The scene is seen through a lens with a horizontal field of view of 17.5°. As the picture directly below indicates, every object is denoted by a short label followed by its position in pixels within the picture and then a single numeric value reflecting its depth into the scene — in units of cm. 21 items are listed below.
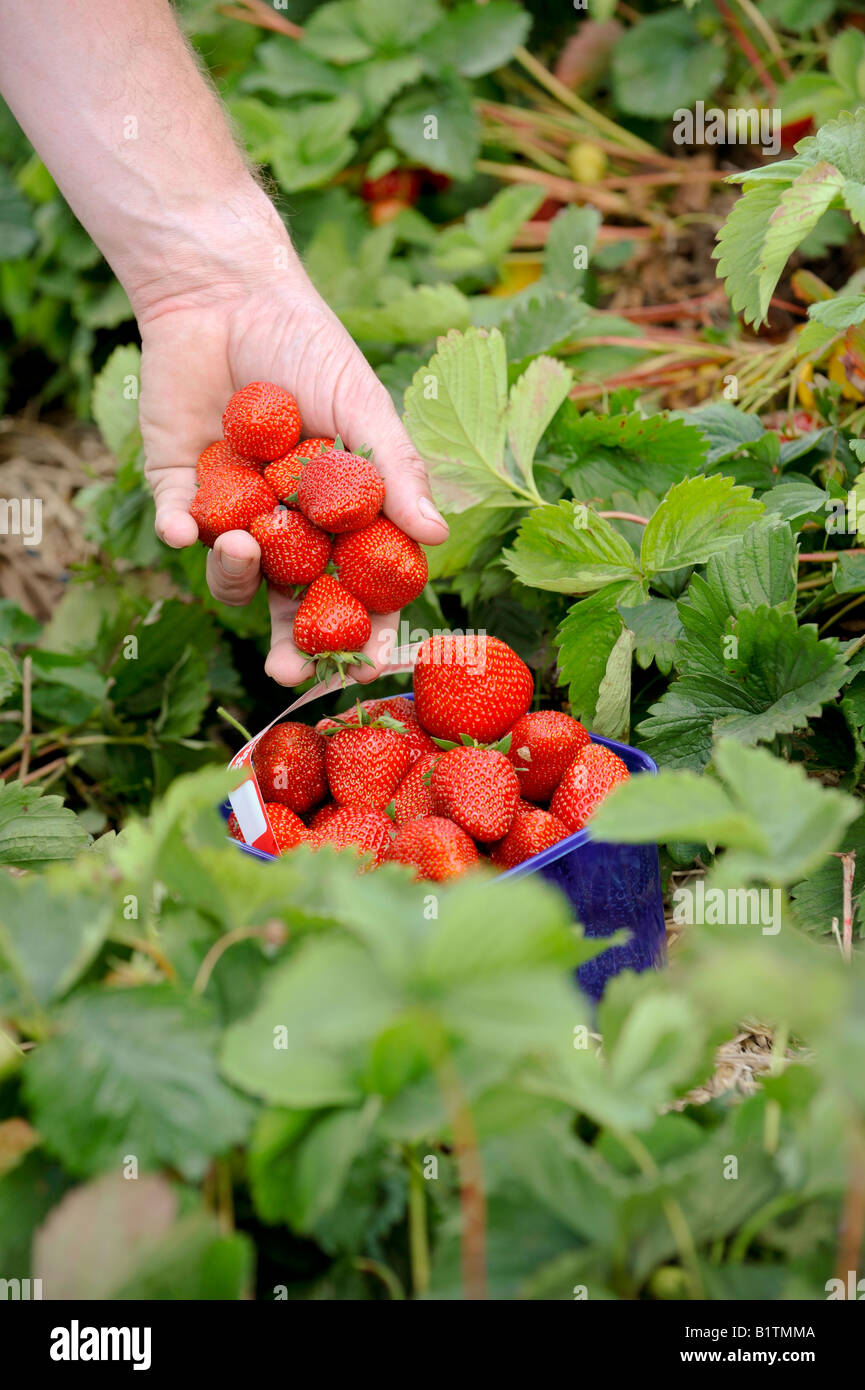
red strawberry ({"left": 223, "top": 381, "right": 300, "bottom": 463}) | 102
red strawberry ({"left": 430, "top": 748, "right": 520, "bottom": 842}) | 93
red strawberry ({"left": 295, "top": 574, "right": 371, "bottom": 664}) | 99
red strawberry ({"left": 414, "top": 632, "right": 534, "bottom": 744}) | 97
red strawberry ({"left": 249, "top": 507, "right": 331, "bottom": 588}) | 100
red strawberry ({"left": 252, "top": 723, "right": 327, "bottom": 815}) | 98
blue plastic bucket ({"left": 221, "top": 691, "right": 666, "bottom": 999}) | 92
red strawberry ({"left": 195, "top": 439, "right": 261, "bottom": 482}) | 103
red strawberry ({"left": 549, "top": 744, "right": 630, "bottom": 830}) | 94
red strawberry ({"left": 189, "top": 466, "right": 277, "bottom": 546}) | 101
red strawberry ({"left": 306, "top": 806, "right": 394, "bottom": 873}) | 95
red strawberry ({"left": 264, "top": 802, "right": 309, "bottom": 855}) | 95
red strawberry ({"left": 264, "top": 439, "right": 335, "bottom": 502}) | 102
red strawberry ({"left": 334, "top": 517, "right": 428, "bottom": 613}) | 100
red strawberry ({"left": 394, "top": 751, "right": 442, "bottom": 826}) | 96
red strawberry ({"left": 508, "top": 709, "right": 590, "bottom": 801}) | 96
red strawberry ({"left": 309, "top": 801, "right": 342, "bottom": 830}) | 97
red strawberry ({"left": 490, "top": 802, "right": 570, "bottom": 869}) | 94
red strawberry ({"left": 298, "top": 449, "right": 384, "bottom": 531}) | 98
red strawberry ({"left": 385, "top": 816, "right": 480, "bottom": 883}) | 92
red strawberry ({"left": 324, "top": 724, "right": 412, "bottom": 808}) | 97
